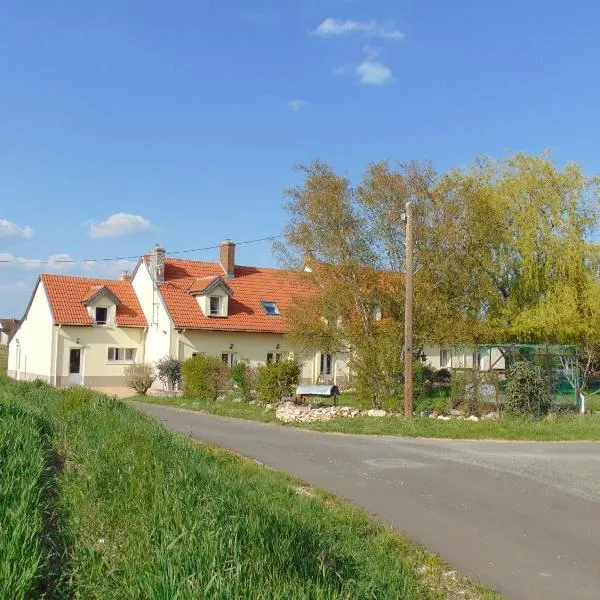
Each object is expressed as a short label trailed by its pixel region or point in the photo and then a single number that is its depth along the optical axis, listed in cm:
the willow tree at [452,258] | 2586
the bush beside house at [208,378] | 2817
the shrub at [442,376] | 3264
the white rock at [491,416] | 1989
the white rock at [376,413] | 2109
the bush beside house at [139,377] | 3262
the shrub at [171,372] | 3244
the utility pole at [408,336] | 1997
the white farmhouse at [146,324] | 3688
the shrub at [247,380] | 2688
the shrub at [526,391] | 1978
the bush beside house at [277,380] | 2486
